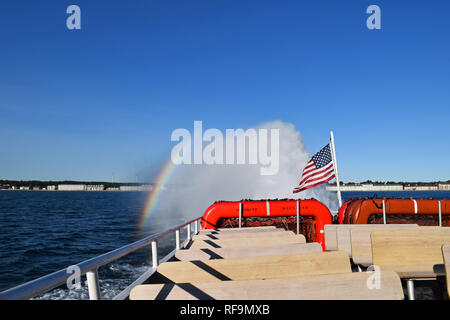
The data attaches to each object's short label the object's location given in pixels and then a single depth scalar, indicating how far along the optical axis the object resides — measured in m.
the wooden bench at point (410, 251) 4.48
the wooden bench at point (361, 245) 5.34
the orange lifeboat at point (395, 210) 10.21
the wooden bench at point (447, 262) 3.02
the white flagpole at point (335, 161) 13.70
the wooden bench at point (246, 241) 4.25
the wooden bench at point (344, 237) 5.98
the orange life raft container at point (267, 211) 9.66
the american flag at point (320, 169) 13.24
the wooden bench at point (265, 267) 2.86
